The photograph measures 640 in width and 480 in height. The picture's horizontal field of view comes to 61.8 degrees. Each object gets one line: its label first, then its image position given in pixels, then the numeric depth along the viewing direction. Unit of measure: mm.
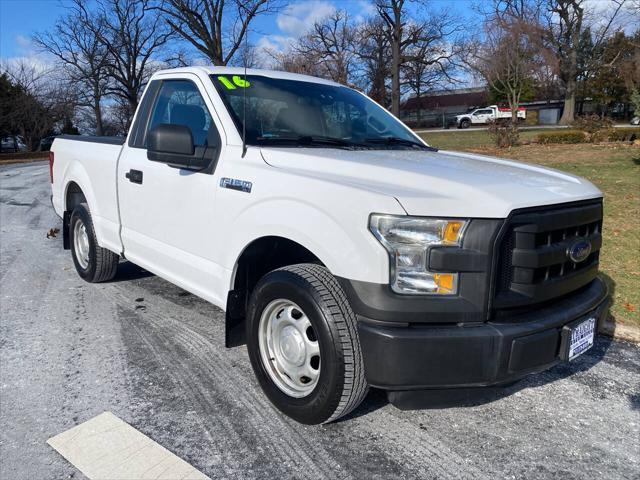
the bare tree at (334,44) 44250
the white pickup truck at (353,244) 2371
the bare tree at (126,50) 40656
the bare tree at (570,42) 42469
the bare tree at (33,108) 34469
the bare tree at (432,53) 44281
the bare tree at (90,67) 39719
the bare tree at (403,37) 36812
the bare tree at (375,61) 52350
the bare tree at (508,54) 27484
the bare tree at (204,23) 29094
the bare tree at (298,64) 26219
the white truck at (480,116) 47069
